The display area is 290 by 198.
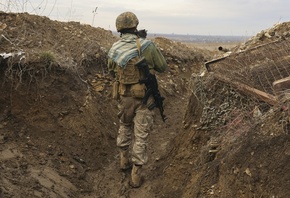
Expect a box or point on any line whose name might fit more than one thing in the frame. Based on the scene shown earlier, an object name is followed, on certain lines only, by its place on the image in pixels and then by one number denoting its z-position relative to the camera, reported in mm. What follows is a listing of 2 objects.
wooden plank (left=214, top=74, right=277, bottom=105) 4000
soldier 4637
